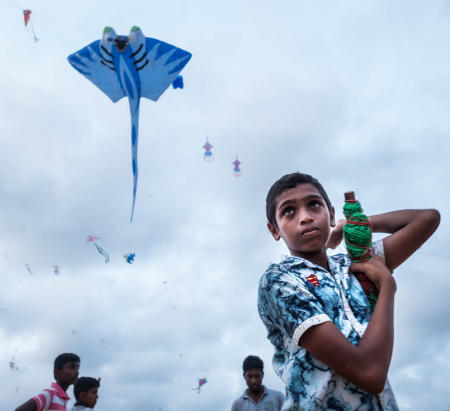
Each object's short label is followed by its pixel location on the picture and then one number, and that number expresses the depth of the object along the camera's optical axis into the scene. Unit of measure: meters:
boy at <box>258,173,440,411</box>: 1.41
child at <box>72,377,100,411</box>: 5.74
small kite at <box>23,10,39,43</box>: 7.51
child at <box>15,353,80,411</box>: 4.78
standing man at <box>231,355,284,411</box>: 5.81
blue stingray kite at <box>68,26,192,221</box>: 4.78
